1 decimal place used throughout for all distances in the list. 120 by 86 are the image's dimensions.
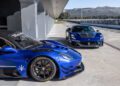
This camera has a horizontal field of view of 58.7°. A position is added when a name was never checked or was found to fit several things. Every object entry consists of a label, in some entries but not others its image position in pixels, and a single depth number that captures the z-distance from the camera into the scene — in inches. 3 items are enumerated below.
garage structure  182.7
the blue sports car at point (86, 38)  198.8
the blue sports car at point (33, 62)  98.2
